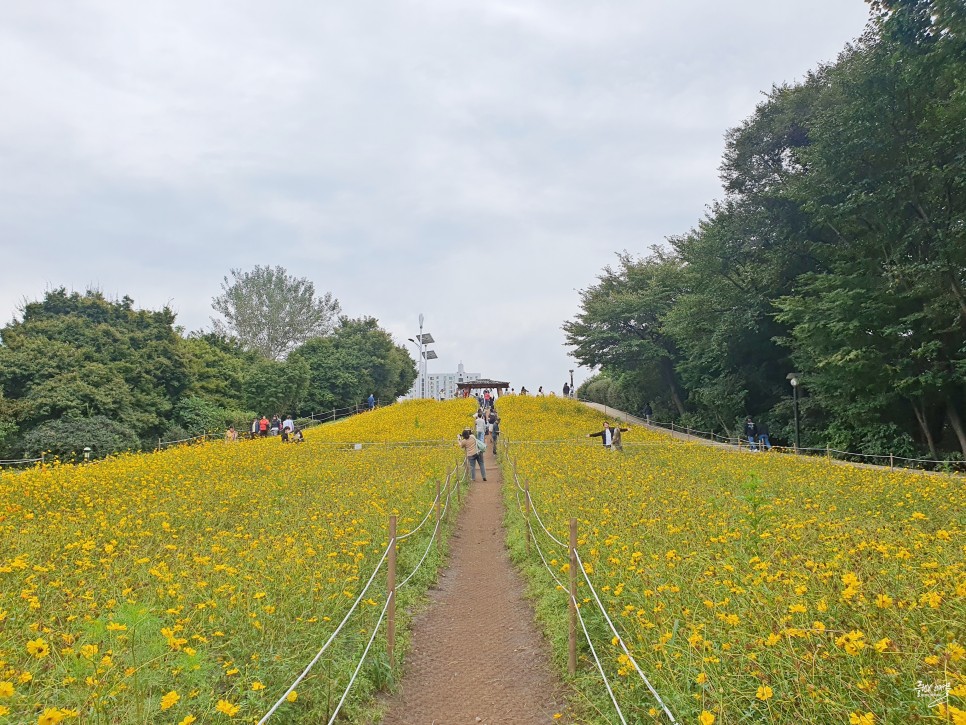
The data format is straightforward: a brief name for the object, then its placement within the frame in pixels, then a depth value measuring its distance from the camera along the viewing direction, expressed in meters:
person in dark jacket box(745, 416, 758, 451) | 26.68
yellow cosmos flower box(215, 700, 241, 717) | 3.11
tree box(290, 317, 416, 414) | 50.22
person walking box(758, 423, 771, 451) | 26.08
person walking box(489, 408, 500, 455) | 24.26
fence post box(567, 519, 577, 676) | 5.22
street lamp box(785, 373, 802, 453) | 22.67
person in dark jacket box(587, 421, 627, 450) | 22.34
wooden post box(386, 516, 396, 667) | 5.57
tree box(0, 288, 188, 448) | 28.56
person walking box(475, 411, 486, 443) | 19.97
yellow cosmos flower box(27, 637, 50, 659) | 2.96
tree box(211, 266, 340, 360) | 60.19
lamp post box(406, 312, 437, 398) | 51.81
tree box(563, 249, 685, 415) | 36.53
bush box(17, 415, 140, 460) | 26.08
